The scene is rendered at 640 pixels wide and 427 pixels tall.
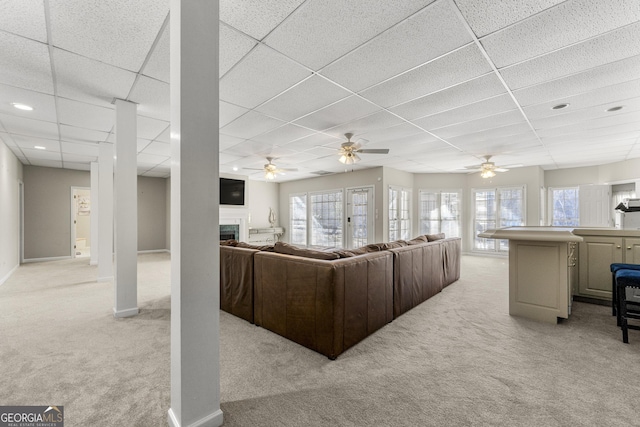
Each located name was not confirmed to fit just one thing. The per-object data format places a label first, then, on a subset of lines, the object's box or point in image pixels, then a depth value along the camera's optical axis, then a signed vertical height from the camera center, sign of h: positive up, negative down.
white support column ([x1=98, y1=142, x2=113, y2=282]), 5.14 +0.01
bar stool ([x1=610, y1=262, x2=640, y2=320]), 3.02 -0.69
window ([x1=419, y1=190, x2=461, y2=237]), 8.55 +0.01
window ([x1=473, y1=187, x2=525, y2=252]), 7.62 +0.03
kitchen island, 2.88 -0.67
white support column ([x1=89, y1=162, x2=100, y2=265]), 6.60 -0.04
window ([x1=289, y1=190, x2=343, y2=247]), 8.60 -0.17
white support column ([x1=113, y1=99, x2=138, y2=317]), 3.21 +0.05
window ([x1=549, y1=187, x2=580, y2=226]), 7.73 +0.16
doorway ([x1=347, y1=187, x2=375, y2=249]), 7.61 -0.12
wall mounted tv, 8.15 +0.69
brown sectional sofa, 2.31 -0.76
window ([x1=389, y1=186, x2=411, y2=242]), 7.62 -0.01
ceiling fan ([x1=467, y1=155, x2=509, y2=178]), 5.88 +0.94
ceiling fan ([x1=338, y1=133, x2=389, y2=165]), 4.39 +1.01
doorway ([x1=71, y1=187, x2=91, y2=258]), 10.45 -0.26
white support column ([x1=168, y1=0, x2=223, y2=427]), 1.44 +0.00
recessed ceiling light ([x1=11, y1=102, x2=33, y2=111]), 3.30 +1.35
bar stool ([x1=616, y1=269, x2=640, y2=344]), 2.47 -0.77
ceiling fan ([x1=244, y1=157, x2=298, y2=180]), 5.96 +0.96
